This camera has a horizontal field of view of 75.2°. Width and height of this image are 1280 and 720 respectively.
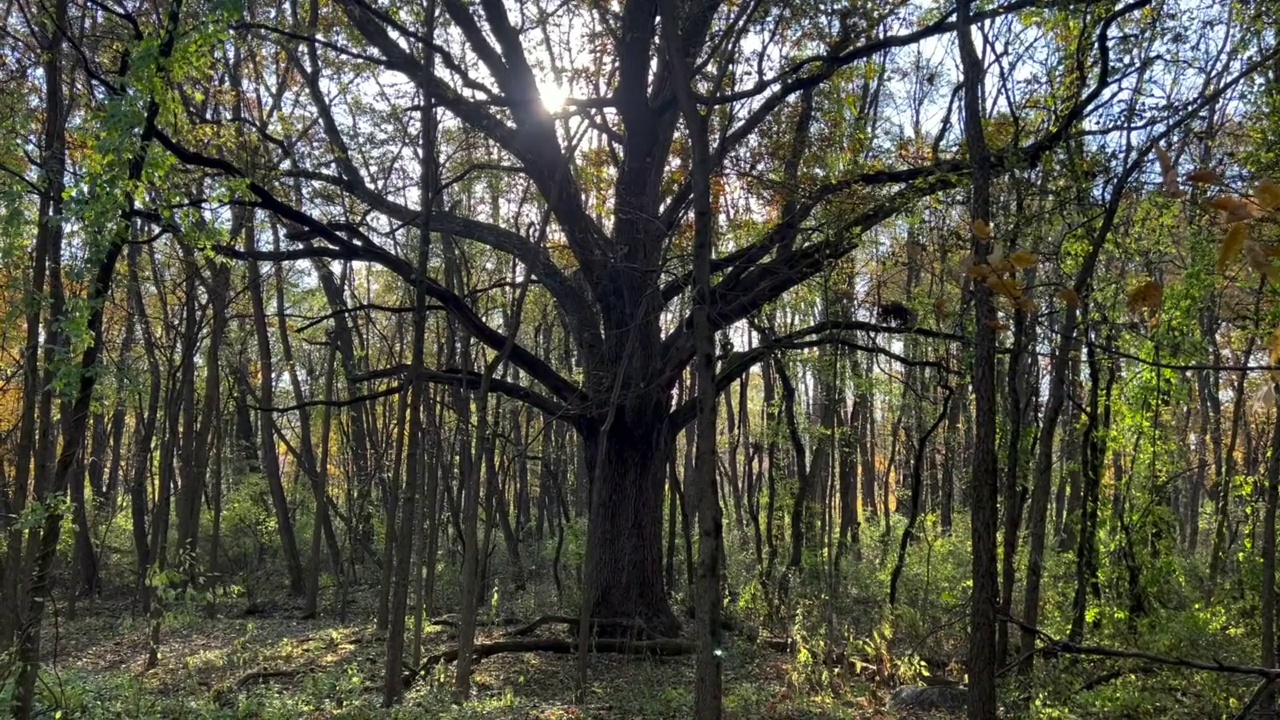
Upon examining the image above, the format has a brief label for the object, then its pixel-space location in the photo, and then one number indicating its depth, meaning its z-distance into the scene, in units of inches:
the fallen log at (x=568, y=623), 412.5
